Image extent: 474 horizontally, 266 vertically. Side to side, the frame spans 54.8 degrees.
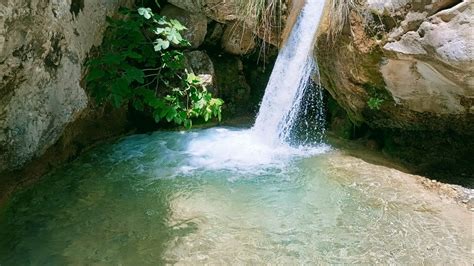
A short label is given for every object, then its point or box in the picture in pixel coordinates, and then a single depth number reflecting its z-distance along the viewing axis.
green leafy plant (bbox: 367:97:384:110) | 4.47
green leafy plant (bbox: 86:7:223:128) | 4.40
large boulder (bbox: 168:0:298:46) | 5.13
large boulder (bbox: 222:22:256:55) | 5.92
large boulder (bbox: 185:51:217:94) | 5.73
